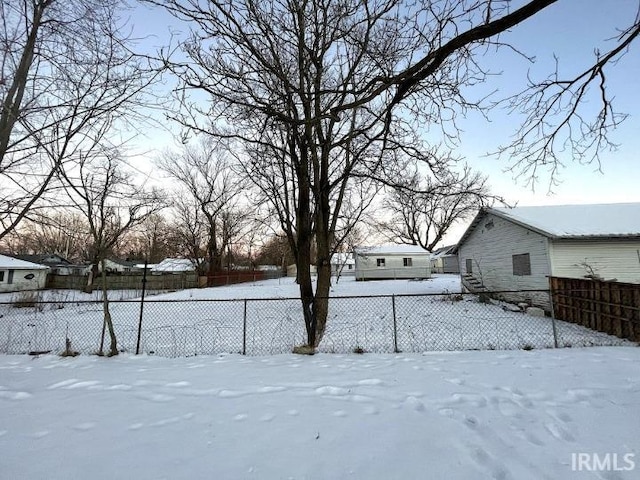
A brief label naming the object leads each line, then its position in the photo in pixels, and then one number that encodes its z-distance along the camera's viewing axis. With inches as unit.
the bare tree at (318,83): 131.4
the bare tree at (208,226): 1226.6
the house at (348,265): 2087.6
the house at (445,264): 1919.3
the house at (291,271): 2148.7
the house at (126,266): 1976.4
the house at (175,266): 1590.2
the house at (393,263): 1251.2
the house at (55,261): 1552.4
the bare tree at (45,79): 155.0
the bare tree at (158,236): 1387.3
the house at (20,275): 1114.7
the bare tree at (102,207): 223.0
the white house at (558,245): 431.8
